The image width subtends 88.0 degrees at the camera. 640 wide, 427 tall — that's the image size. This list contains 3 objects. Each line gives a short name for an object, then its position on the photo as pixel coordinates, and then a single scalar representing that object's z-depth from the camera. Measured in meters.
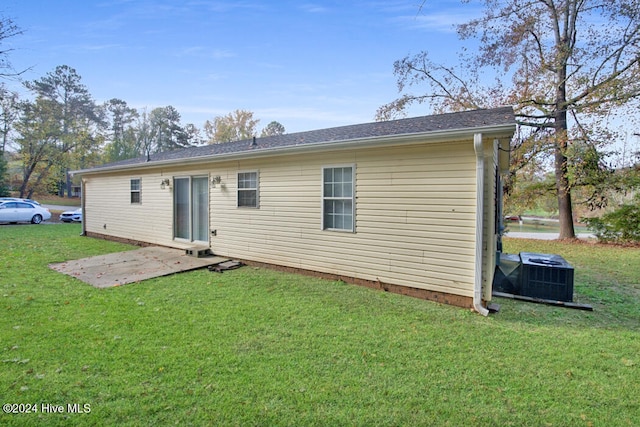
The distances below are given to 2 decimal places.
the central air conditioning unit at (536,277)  5.09
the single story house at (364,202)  4.66
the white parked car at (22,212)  16.66
